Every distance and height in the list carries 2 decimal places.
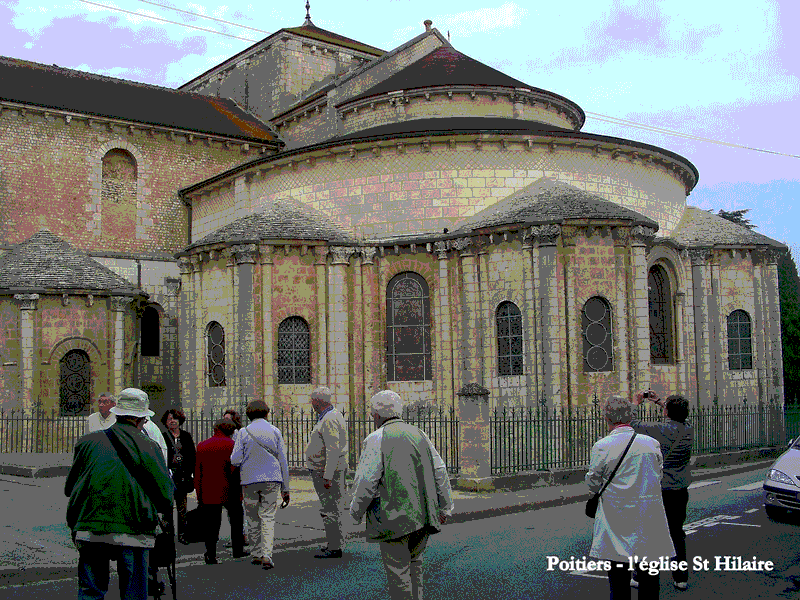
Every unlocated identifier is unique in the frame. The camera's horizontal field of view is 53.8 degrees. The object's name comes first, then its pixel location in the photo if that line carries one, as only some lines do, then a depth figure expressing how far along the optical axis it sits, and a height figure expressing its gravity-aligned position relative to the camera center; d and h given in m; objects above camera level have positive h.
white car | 10.30 -1.93
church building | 19.67 +2.49
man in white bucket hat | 5.21 -0.98
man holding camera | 7.39 -1.23
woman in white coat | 5.75 -1.24
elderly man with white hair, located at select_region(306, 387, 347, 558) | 9.19 -1.30
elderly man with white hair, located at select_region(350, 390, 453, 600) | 5.75 -1.09
